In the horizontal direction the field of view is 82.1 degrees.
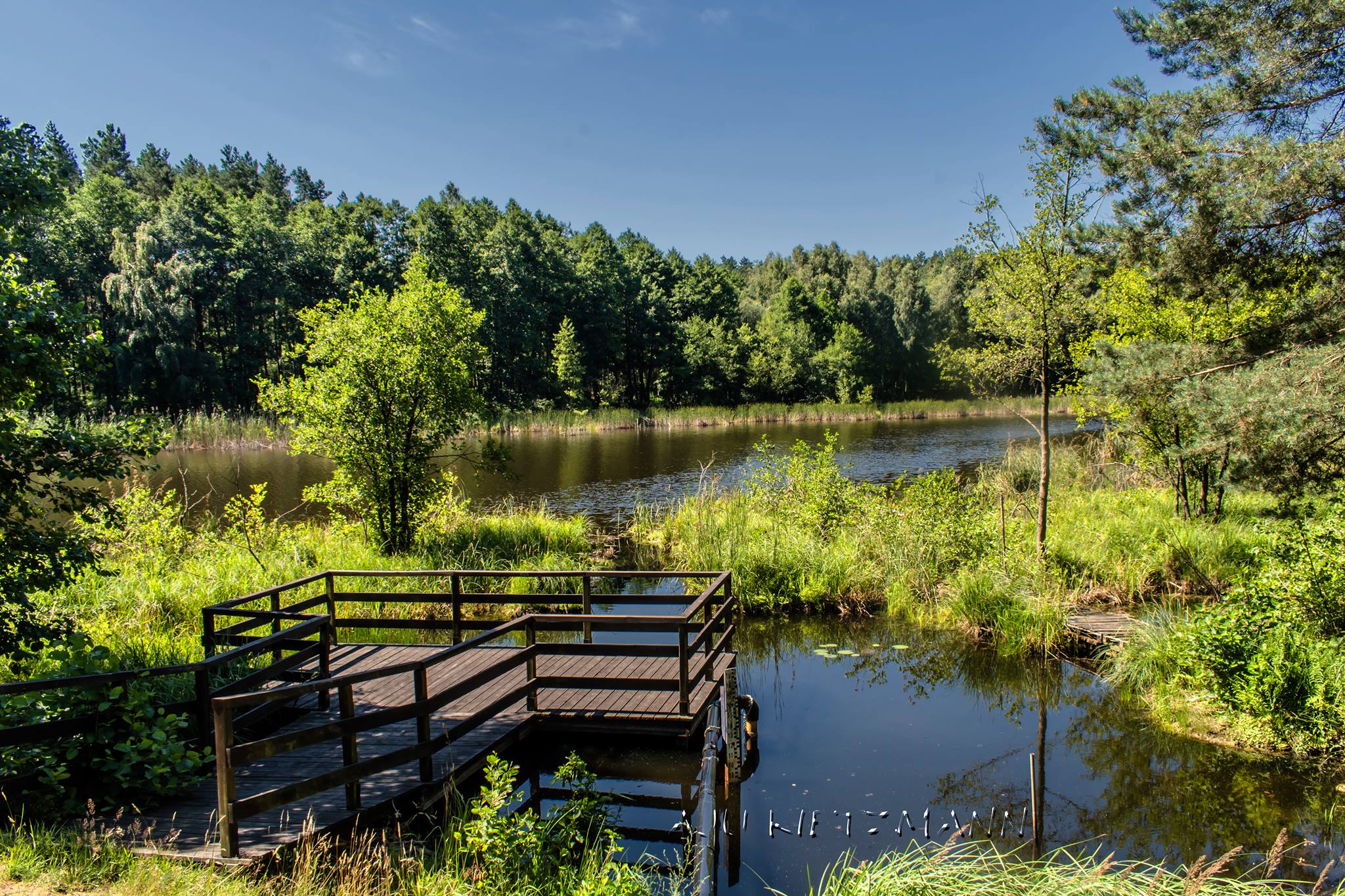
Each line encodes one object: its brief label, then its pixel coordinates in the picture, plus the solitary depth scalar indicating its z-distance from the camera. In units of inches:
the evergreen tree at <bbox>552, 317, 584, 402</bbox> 2183.8
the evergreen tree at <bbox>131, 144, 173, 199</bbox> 2925.7
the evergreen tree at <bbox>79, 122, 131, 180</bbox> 3065.9
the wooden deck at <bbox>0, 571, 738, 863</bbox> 182.2
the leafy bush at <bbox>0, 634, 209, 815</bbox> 186.4
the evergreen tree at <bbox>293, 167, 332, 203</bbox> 3631.9
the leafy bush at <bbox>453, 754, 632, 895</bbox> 170.2
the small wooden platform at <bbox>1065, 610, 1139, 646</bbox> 373.4
